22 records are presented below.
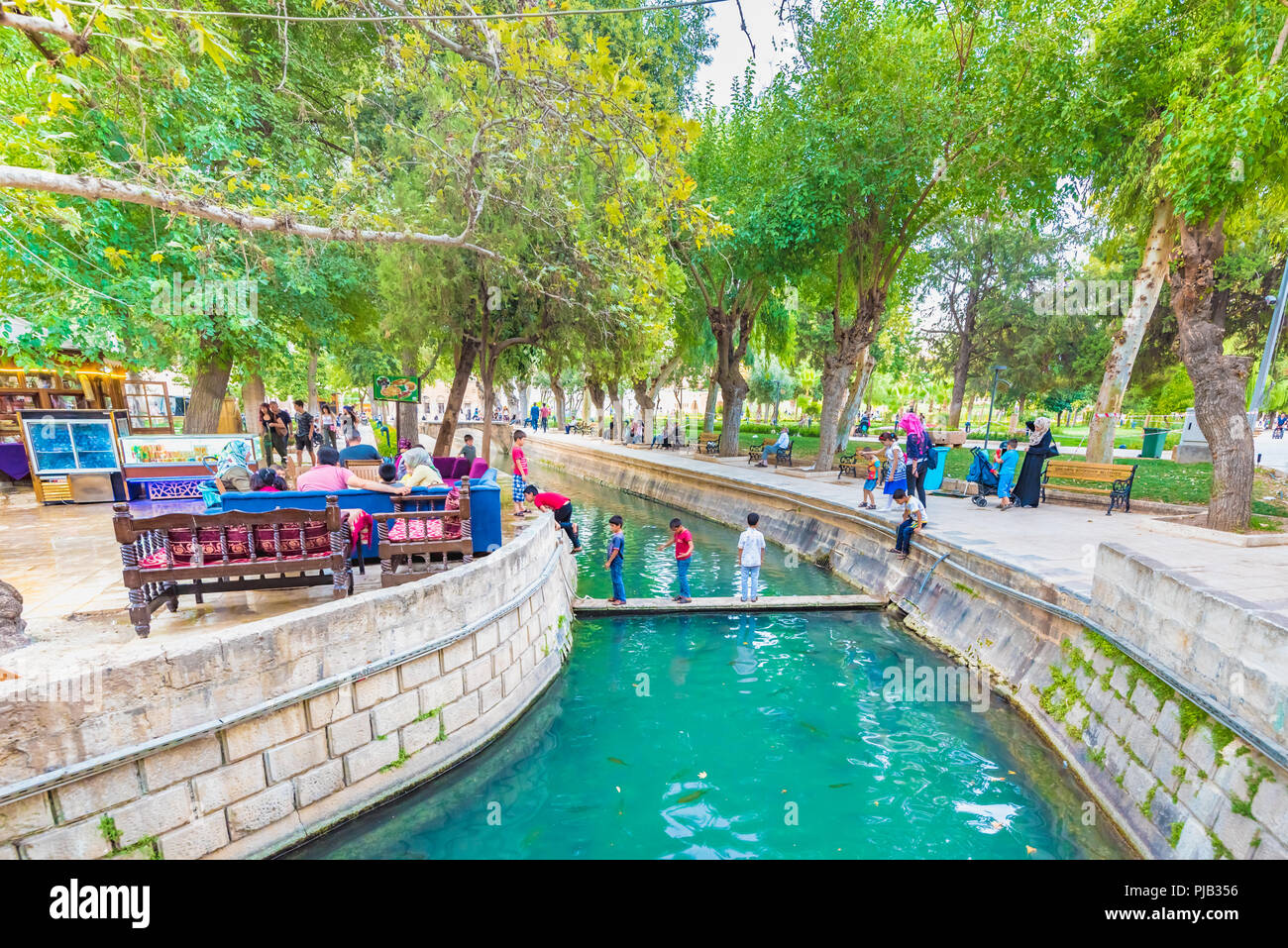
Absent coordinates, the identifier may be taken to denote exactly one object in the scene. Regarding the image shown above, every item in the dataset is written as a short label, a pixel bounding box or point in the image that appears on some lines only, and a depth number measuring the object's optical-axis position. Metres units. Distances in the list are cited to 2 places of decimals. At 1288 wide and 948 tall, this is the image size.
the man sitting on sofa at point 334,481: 6.25
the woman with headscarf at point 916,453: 9.94
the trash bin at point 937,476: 13.58
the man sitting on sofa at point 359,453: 10.50
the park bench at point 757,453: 20.17
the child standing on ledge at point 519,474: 10.50
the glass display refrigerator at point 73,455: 9.52
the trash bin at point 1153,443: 20.36
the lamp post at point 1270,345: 8.37
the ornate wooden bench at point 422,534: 5.83
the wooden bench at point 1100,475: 10.87
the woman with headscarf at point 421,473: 6.51
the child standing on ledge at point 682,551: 8.98
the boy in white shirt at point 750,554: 8.77
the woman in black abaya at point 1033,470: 11.53
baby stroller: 12.34
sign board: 14.28
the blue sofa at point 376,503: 5.73
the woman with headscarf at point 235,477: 6.90
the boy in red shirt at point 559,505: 9.91
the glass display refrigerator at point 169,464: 8.14
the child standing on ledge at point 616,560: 9.02
